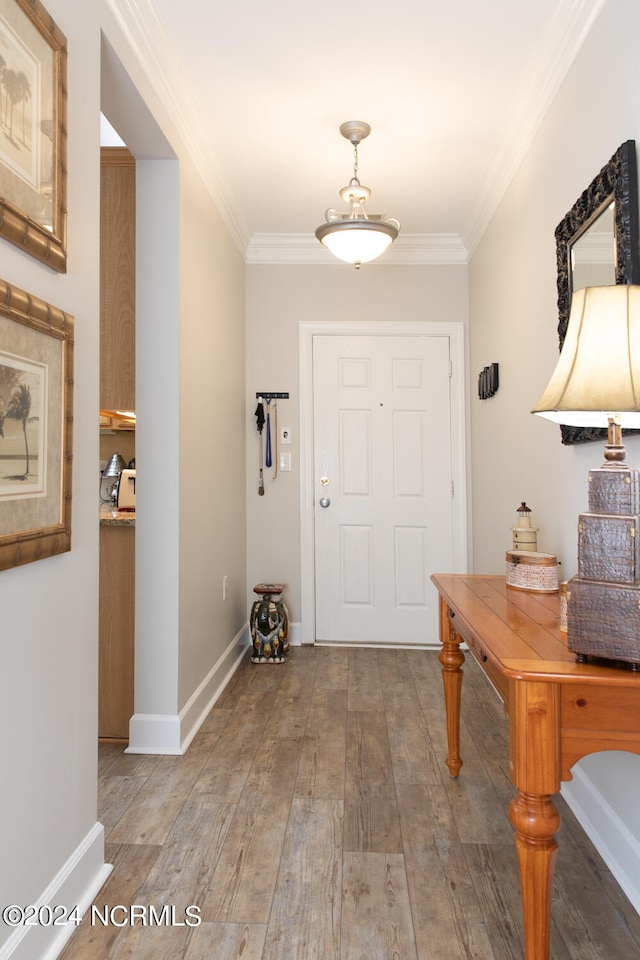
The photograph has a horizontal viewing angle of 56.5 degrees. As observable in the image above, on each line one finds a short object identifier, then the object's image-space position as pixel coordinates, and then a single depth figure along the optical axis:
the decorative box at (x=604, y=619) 1.12
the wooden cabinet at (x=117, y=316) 2.49
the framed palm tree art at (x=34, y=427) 1.19
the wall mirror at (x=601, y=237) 1.58
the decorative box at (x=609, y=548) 1.14
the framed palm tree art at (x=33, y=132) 1.20
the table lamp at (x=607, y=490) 1.14
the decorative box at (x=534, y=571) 1.91
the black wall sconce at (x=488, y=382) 3.10
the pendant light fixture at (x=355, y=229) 2.64
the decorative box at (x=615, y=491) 1.16
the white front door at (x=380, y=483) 3.86
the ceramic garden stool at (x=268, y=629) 3.50
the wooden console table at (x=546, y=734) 1.14
